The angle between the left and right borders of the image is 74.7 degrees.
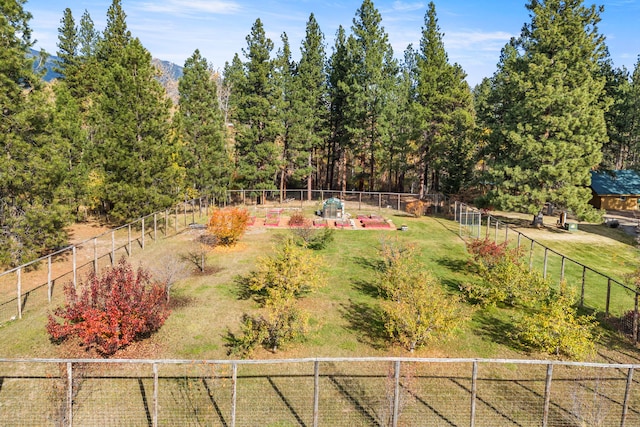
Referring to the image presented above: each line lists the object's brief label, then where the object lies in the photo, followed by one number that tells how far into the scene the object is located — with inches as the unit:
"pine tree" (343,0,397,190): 1788.9
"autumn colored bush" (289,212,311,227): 1317.7
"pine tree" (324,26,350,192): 1955.0
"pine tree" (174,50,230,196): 1454.2
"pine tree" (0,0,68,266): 799.7
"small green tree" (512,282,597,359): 511.5
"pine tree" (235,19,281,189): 1667.1
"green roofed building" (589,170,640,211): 1878.7
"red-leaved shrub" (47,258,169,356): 503.2
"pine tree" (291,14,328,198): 1785.2
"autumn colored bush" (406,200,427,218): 1600.6
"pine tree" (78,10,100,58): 2170.3
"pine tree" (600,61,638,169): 2079.2
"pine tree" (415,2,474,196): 1749.5
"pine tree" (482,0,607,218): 1318.9
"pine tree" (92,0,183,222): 1155.9
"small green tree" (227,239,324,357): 540.1
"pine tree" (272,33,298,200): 1708.9
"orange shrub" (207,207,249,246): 1036.5
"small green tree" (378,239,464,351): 533.3
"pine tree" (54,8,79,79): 2106.3
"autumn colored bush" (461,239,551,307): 677.3
